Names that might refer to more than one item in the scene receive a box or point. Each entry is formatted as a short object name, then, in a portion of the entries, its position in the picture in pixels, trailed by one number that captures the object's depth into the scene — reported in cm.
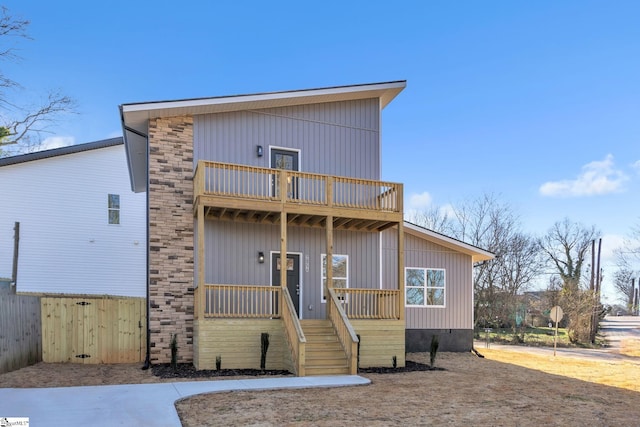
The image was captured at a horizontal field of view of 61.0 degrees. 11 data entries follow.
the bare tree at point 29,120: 2341
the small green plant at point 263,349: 1269
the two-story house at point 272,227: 1288
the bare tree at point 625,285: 4108
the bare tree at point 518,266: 3634
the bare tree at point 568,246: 4197
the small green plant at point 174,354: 1282
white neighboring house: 1845
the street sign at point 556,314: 2105
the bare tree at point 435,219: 3847
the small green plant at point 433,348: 1427
